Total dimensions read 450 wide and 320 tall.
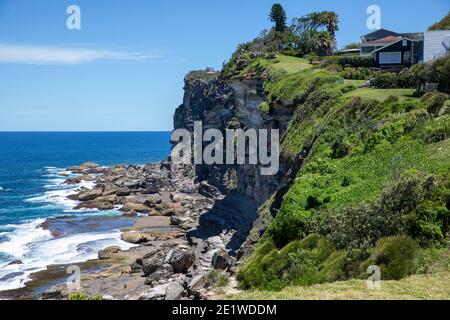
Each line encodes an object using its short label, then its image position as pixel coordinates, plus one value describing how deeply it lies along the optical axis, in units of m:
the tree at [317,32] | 58.31
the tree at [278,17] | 64.00
